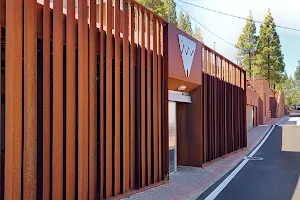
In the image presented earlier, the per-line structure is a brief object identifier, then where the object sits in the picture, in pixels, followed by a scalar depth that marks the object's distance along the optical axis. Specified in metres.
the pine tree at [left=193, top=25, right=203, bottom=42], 46.01
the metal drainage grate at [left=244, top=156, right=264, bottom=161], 13.03
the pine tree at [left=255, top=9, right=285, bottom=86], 48.47
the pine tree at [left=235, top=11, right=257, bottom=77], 49.59
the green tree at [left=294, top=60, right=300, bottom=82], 97.06
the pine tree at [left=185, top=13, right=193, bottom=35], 45.36
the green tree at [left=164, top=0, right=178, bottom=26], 37.28
